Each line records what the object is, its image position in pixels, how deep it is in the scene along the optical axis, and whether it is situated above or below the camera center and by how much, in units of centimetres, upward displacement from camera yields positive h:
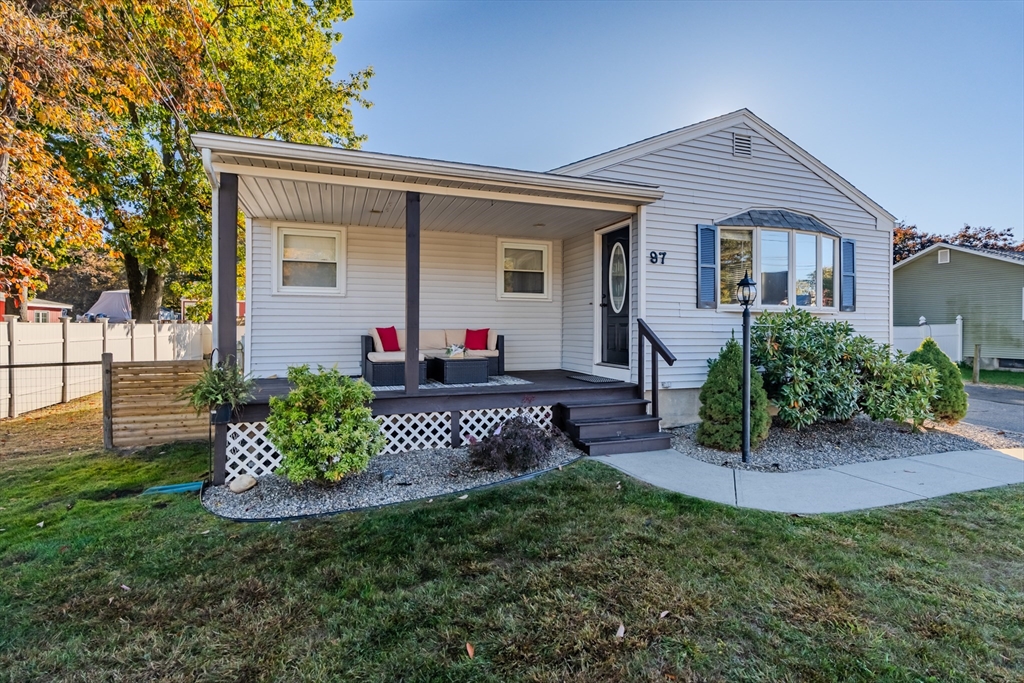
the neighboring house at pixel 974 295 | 1466 +162
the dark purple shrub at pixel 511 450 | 482 -107
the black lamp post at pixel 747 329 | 528 +16
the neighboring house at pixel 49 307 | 2518 +202
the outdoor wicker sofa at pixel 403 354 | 615 -14
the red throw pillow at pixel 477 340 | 754 +6
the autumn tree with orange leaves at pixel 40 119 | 587 +313
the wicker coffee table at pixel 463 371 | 631 -35
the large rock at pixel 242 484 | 439 -128
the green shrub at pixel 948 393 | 684 -70
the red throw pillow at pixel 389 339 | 687 +7
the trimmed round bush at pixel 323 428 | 413 -74
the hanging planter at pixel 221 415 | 454 -67
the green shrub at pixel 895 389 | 632 -60
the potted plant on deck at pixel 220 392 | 443 -44
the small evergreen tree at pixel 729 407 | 558 -74
